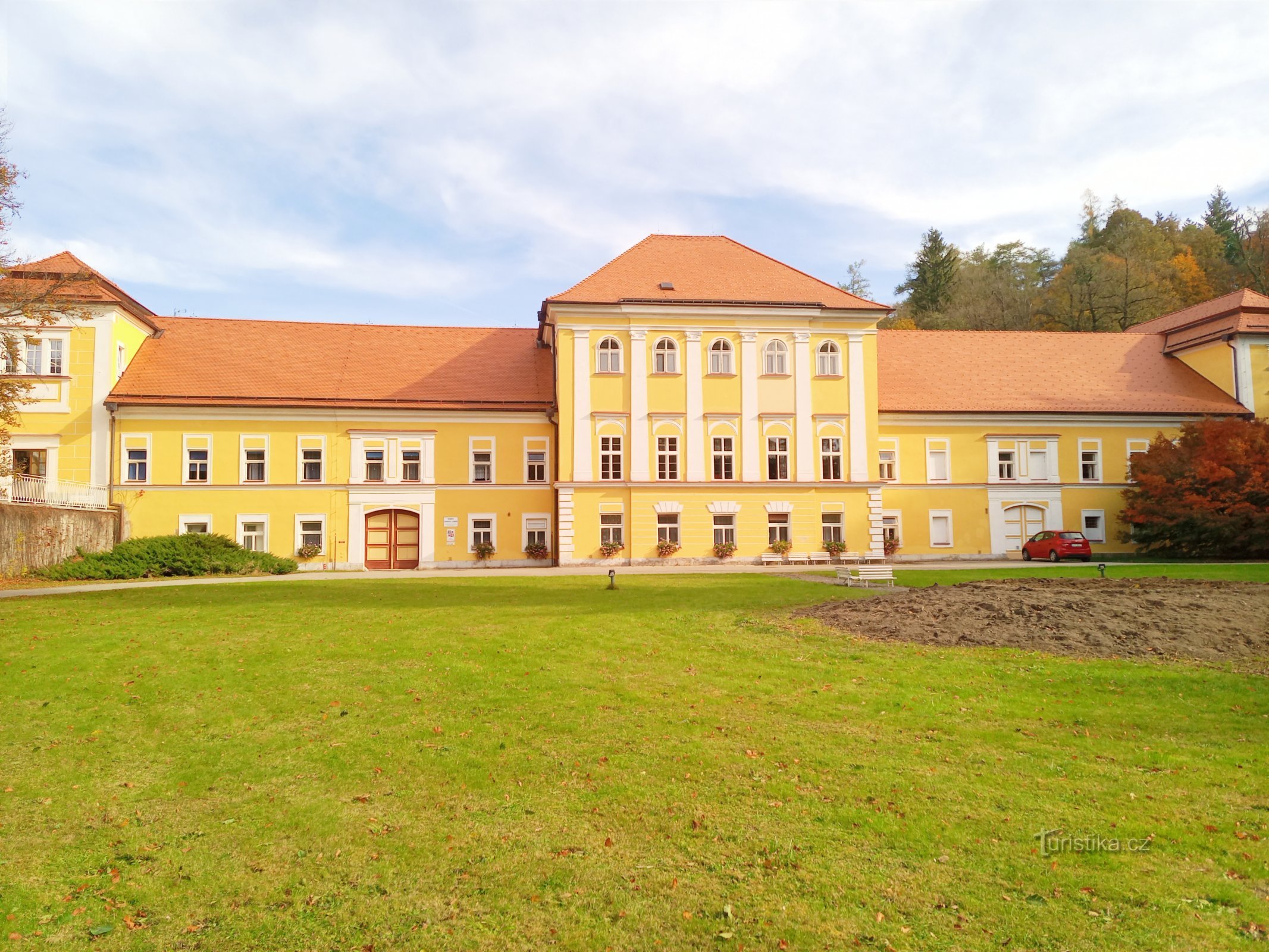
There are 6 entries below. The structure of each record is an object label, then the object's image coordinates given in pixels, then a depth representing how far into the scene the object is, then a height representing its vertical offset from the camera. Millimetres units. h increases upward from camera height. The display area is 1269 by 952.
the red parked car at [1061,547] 35062 -1406
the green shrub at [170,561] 25078 -975
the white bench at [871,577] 21844 -1560
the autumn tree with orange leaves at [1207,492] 32219 +781
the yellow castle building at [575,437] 33688 +3749
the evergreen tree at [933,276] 69562 +20504
